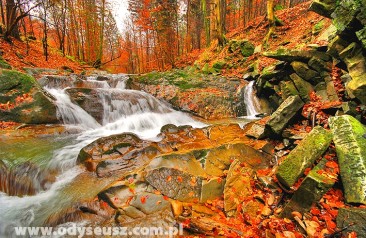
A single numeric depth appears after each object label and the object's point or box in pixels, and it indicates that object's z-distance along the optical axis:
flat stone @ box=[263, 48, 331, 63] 6.32
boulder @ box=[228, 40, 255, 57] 12.84
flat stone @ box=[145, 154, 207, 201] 3.42
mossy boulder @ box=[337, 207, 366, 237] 2.16
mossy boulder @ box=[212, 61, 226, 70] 13.21
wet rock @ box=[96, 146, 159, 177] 4.26
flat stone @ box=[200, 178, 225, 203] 3.40
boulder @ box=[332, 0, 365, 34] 4.23
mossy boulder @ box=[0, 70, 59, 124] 6.48
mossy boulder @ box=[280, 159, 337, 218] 2.67
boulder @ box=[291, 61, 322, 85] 6.41
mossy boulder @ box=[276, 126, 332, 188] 3.05
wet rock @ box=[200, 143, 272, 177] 4.01
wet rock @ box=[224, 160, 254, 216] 3.15
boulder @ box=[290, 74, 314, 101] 6.54
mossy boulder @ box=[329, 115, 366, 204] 2.51
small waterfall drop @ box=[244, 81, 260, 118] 9.45
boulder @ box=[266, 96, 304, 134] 4.70
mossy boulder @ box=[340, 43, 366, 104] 4.13
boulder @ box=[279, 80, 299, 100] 7.02
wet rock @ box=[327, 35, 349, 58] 5.18
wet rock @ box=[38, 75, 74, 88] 9.15
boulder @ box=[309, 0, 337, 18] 5.46
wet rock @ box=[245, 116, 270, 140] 5.06
